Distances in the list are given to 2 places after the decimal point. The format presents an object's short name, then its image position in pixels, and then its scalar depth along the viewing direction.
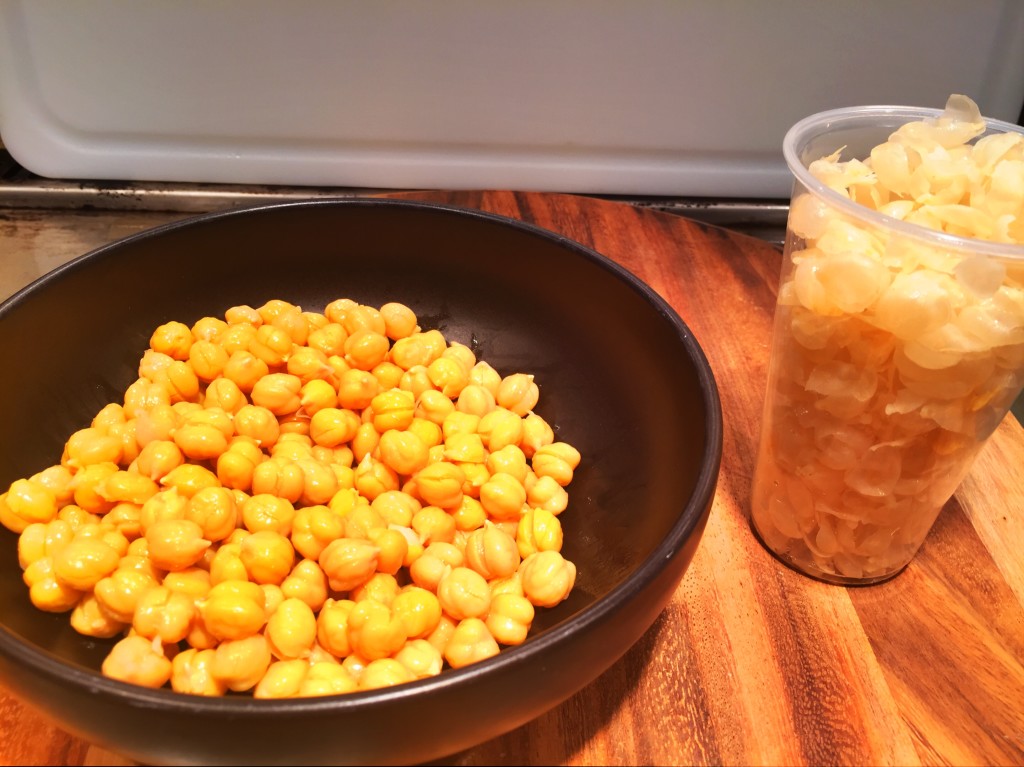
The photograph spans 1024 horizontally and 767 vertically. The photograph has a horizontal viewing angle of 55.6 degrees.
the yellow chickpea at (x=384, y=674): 0.21
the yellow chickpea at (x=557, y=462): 0.27
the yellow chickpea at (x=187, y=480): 0.25
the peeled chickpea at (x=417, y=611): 0.23
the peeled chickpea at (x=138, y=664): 0.21
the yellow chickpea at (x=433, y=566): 0.24
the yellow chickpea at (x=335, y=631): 0.22
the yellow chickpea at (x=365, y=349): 0.29
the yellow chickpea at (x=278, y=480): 0.25
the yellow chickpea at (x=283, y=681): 0.21
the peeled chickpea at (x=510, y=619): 0.23
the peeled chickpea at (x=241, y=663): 0.21
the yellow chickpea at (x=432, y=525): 0.25
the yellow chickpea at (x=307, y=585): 0.23
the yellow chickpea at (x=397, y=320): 0.31
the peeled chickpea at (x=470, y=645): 0.22
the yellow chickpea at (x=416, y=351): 0.30
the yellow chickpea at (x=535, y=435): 0.28
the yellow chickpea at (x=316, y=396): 0.28
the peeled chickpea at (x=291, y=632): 0.22
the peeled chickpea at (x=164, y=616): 0.21
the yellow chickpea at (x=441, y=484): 0.26
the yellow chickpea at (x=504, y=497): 0.26
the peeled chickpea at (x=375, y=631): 0.22
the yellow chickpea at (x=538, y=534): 0.25
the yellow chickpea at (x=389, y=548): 0.24
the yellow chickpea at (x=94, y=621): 0.22
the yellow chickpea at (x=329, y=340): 0.30
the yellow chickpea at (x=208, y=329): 0.30
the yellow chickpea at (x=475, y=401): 0.29
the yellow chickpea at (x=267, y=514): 0.24
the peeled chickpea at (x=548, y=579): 0.23
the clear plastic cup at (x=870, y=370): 0.21
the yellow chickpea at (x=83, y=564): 0.22
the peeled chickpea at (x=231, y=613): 0.21
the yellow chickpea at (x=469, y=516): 0.26
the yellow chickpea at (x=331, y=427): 0.28
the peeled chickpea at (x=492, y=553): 0.24
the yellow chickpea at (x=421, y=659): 0.22
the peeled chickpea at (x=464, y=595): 0.23
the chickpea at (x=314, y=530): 0.24
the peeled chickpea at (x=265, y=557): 0.23
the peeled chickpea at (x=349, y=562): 0.23
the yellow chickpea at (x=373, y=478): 0.27
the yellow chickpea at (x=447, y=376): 0.30
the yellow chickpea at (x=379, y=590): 0.23
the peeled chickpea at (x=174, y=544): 0.23
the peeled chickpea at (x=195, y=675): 0.21
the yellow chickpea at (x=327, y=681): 0.21
